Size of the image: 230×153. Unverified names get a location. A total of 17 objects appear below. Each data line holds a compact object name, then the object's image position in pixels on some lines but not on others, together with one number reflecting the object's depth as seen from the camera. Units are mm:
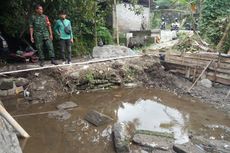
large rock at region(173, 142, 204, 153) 3330
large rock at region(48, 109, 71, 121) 4423
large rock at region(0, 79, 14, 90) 5049
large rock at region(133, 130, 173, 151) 3508
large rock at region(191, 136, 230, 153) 3454
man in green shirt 5577
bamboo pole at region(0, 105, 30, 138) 3484
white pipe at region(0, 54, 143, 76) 5210
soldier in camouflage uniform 5280
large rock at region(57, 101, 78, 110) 4789
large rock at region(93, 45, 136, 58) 6778
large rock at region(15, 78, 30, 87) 5178
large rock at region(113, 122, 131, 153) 3389
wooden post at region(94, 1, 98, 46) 7184
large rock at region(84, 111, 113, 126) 4217
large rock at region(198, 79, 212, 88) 5780
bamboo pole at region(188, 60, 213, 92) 5761
